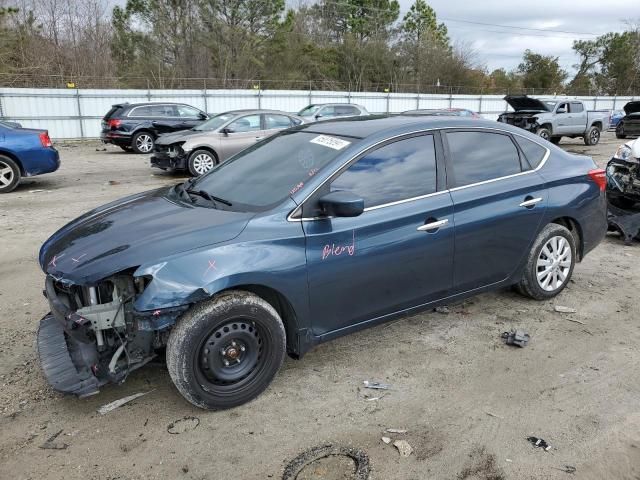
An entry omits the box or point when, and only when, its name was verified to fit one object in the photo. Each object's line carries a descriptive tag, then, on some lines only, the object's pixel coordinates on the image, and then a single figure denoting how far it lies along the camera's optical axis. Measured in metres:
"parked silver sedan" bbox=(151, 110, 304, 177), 11.80
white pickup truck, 18.94
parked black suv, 16.62
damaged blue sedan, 2.97
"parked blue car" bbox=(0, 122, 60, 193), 9.77
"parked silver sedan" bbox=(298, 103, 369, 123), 17.78
